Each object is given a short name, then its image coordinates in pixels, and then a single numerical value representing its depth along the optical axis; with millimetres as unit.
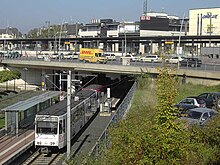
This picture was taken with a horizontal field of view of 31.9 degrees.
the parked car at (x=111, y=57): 68675
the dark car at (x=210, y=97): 28583
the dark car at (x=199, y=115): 21430
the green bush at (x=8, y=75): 65400
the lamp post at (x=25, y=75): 66138
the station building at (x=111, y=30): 129125
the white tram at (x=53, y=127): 24891
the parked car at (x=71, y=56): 77438
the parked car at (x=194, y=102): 27947
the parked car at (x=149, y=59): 63469
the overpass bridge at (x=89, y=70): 37250
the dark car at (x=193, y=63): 46062
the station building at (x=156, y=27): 124562
